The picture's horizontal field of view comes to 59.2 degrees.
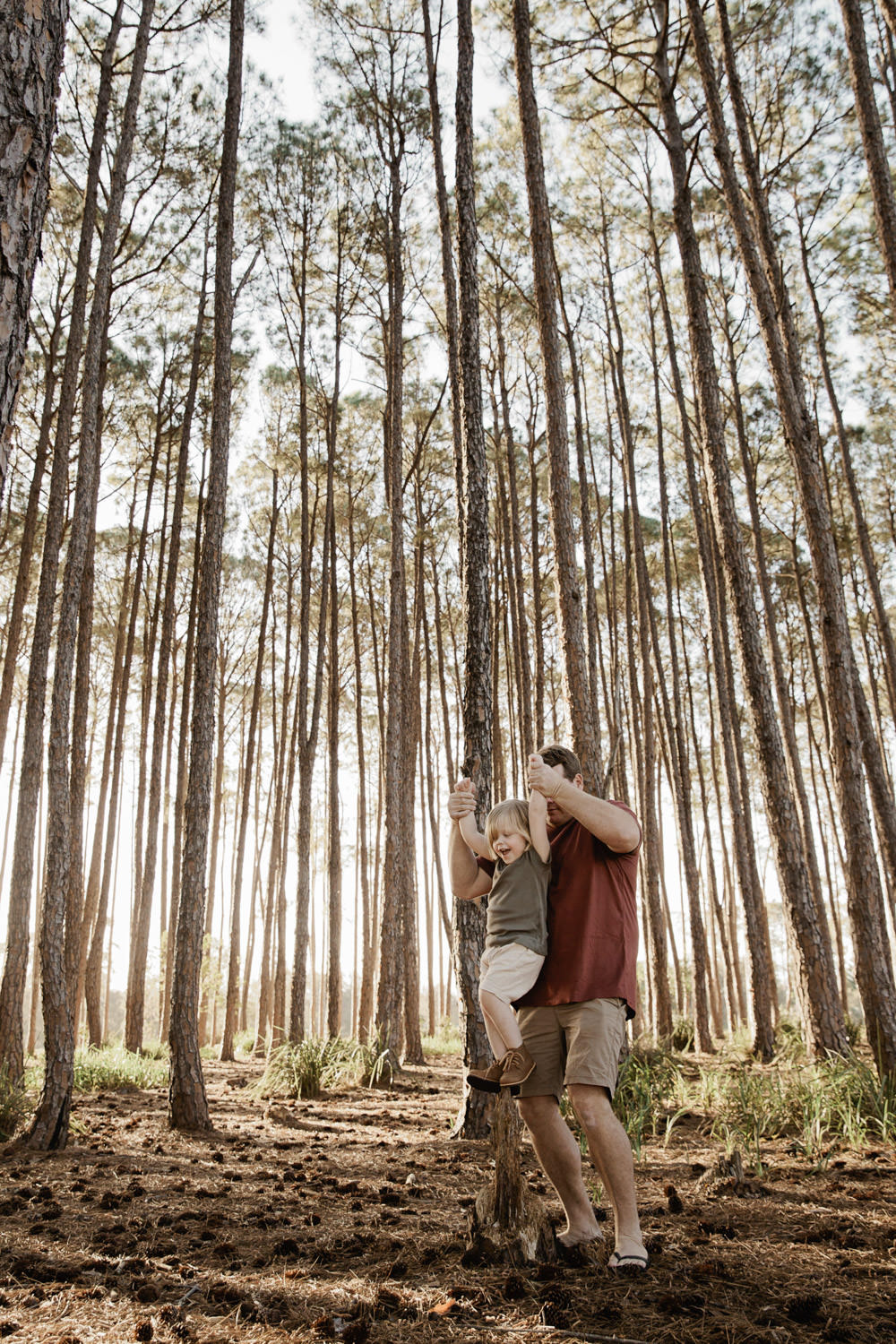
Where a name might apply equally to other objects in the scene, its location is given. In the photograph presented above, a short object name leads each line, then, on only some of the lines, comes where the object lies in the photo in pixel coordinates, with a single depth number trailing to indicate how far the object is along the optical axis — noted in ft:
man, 7.84
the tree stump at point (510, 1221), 8.02
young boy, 7.84
